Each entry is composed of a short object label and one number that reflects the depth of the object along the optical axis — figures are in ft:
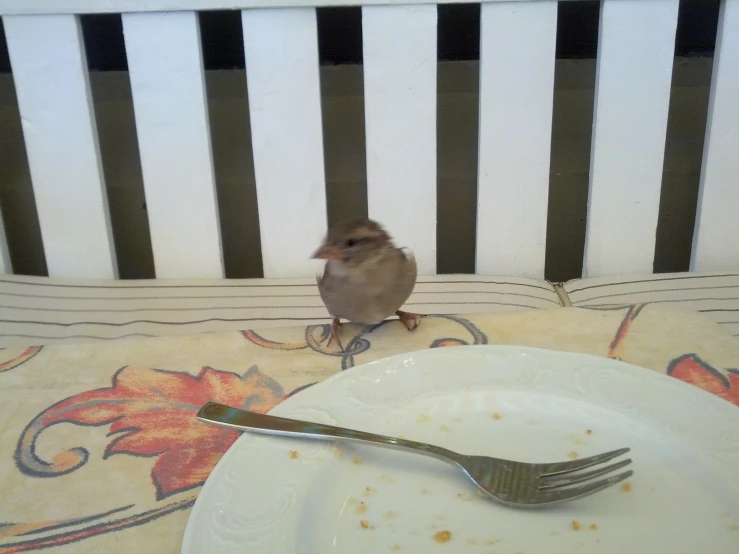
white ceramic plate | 1.43
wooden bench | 3.42
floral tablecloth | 1.63
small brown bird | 2.56
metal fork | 1.52
